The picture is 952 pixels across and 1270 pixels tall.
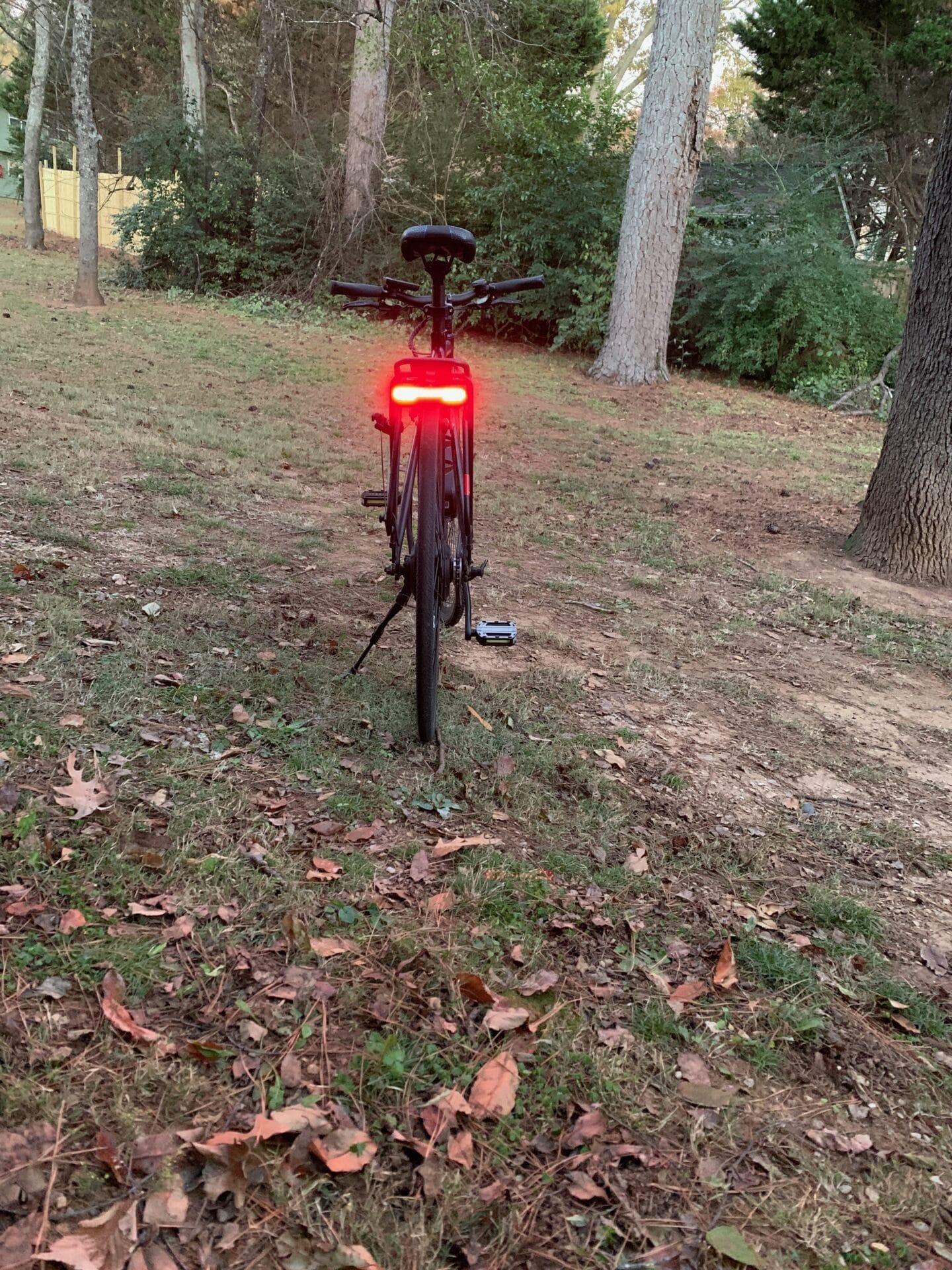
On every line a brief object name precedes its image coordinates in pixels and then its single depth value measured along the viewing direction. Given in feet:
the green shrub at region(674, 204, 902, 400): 41.32
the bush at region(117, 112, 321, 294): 54.13
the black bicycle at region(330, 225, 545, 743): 10.09
